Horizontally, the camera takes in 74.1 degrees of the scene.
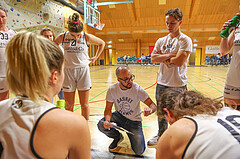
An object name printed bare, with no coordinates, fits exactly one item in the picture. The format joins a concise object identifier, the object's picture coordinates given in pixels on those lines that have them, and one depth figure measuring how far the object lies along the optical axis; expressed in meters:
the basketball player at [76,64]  2.36
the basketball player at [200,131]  0.76
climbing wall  8.62
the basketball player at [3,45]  2.26
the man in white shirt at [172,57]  2.09
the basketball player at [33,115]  0.67
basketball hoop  13.73
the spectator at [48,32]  2.70
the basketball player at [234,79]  1.85
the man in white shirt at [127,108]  2.05
